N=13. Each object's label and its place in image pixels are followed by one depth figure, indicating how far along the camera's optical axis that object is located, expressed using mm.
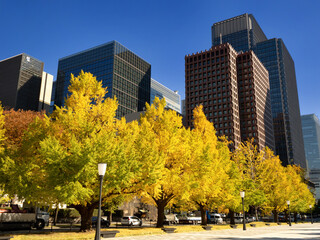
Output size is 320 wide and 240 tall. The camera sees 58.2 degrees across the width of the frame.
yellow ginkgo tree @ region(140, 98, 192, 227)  24734
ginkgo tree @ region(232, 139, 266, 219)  38625
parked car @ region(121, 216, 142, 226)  40812
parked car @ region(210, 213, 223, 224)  60100
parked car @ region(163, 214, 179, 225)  49500
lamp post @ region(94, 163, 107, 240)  15555
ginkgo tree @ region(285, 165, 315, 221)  54406
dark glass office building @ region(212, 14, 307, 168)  191650
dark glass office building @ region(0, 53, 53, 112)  153125
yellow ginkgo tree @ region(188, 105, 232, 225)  26891
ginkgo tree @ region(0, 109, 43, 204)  18453
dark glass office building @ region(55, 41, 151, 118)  153000
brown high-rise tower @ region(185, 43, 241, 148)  134000
